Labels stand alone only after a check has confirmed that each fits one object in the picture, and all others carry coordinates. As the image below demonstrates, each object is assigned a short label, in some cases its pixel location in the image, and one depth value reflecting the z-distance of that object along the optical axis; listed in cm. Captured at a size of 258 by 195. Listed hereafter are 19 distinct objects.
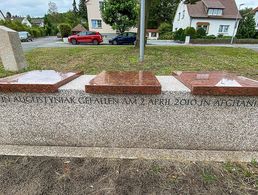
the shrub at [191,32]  2861
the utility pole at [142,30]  648
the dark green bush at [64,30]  3128
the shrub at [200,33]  2914
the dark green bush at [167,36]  3531
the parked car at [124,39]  2128
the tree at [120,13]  2214
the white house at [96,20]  3017
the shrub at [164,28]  4006
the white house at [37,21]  7872
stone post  636
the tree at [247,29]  3253
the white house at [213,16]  3278
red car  2175
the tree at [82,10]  6067
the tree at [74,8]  7588
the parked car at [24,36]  3115
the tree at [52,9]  6962
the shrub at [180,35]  2820
